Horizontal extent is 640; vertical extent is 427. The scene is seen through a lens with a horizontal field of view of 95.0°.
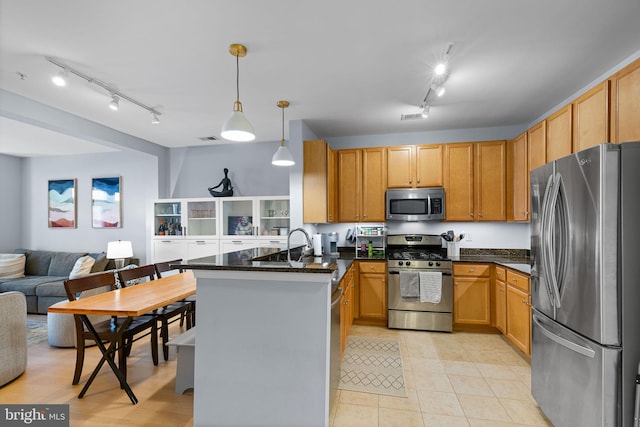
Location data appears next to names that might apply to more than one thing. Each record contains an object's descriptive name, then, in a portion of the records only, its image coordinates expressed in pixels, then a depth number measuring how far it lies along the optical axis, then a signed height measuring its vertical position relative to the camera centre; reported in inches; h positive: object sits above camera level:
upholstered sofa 166.2 -39.5
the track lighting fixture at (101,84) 95.5 +47.0
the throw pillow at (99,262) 182.1 -31.0
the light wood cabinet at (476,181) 150.6 +17.2
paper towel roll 142.5 -15.4
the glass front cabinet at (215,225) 177.9 -7.6
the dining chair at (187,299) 128.4 -38.2
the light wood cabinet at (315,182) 144.1 +15.5
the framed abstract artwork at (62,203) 215.5 +7.1
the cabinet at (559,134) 102.3 +29.5
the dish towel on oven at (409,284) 143.0 -34.7
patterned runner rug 96.3 -57.3
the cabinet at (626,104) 74.0 +29.1
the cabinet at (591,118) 84.2 +29.8
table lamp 175.8 -23.3
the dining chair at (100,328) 93.0 -38.0
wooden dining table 81.3 -27.4
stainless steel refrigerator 59.4 -15.3
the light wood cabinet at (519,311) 110.3 -38.9
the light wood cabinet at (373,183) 162.9 +16.9
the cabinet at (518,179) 134.8 +16.7
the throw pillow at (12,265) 182.4 -33.6
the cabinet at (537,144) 118.1 +29.2
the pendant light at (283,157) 110.3 +21.1
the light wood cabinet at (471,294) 140.3 -38.8
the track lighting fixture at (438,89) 101.0 +43.7
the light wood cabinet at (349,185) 165.5 +16.1
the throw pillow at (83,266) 168.3 -31.5
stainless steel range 141.6 -38.9
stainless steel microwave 156.1 +5.1
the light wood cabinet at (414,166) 157.6 +26.0
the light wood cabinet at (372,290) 148.9 -39.0
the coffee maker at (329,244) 155.9 -16.6
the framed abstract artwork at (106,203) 208.1 +7.0
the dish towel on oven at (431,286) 140.7 -35.1
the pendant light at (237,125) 80.0 +24.1
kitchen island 69.8 -32.3
